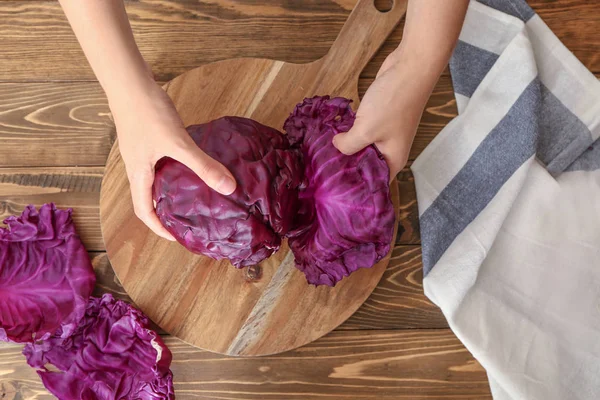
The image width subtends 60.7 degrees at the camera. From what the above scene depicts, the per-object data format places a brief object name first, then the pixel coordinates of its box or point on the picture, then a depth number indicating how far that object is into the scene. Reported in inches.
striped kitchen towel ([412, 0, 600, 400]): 60.3
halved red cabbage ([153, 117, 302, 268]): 46.3
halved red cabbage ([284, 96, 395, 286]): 48.6
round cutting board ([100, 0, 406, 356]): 57.8
